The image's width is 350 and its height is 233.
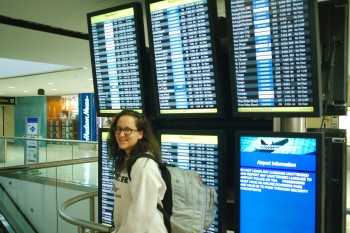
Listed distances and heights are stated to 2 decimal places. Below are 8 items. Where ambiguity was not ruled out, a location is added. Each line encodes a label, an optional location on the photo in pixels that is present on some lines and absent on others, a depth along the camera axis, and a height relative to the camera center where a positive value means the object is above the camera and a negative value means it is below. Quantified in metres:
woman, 1.78 -0.34
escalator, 5.74 -1.68
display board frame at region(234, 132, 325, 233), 1.90 -0.39
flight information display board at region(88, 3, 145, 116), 2.53 +0.41
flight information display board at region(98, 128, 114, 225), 2.77 -0.54
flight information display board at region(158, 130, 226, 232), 2.25 -0.27
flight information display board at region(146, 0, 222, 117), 2.19 +0.35
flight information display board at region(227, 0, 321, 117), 1.87 +0.29
